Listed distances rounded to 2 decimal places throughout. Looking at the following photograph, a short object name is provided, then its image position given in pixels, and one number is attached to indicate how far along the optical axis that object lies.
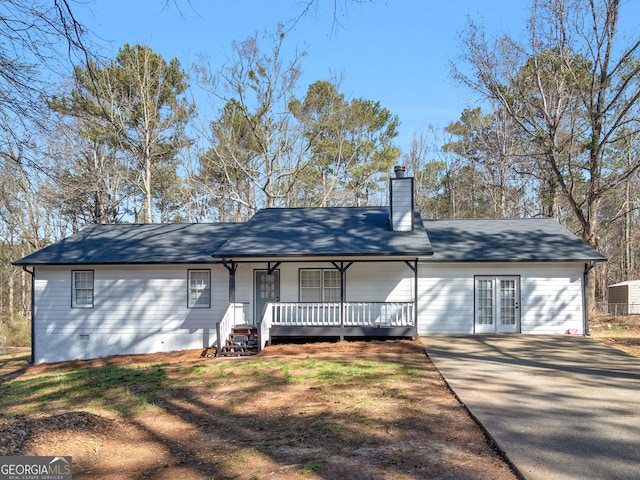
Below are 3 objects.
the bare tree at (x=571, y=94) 18.20
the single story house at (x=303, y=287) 14.23
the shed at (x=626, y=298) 24.84
